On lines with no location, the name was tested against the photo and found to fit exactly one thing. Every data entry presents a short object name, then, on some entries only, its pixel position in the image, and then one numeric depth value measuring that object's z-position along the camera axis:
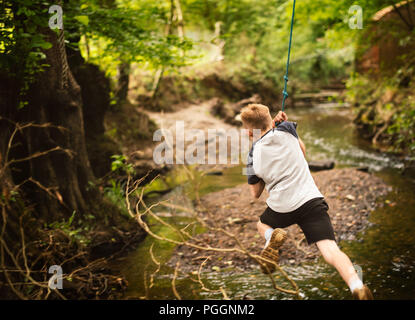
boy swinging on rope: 2.90
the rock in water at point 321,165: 9.43
